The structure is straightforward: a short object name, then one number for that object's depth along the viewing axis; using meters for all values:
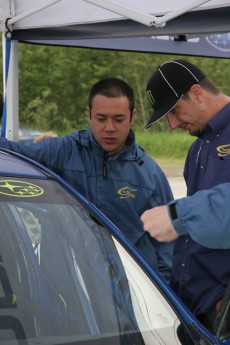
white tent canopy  5.24
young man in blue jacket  5.46
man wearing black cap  4.41
